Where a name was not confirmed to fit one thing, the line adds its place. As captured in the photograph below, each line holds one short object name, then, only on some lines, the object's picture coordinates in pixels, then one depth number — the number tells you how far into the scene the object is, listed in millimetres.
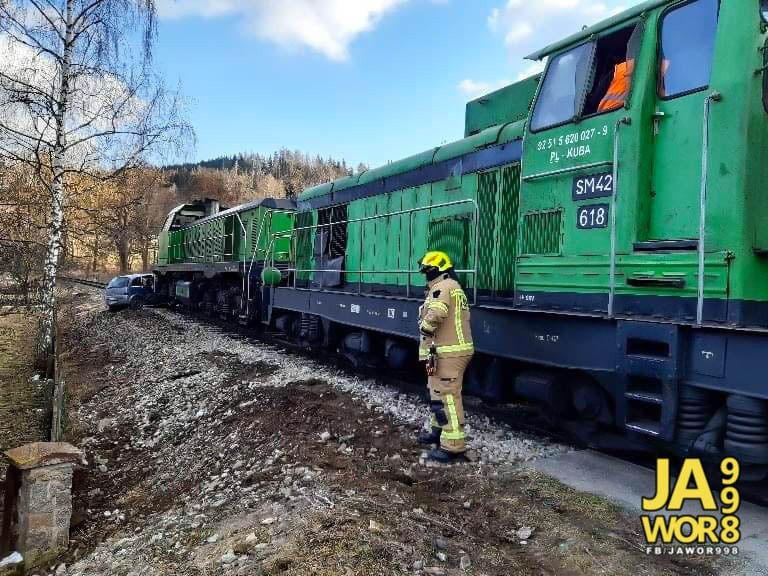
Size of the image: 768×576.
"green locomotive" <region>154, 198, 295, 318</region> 13891
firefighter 4941
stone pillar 4395
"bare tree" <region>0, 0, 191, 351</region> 11500
